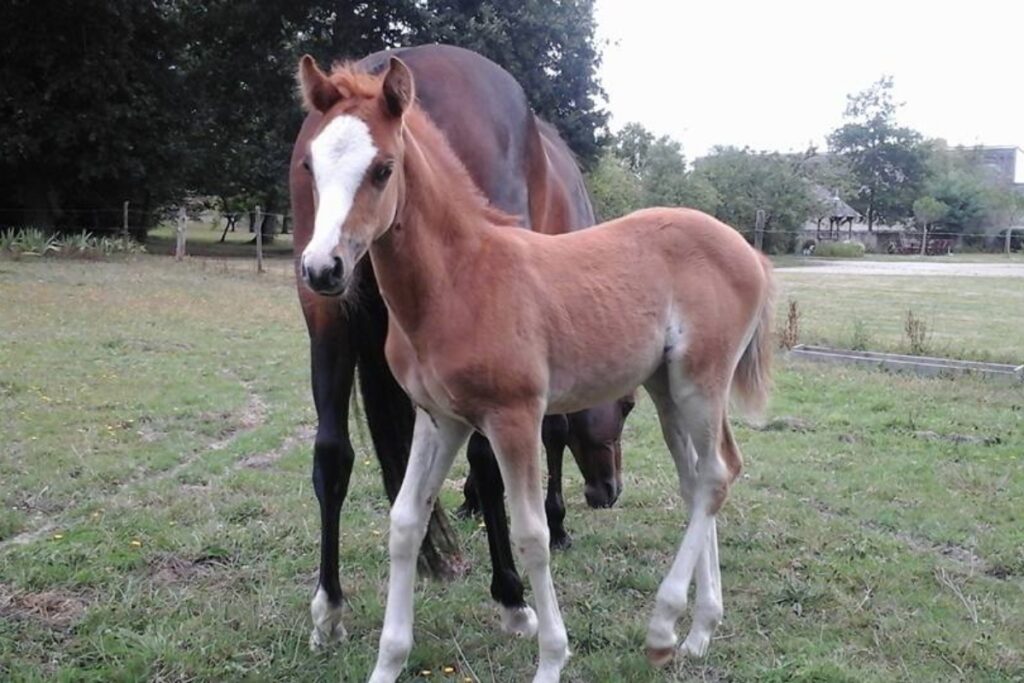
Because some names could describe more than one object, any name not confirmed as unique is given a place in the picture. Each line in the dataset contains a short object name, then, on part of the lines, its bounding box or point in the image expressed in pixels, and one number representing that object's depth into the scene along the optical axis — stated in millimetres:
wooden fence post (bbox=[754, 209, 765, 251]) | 13470
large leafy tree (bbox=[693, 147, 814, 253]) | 29359
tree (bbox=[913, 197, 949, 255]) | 50812
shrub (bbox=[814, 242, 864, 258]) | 35219
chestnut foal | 2369
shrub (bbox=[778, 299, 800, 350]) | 9828
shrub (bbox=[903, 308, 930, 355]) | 9312
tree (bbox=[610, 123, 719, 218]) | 27594
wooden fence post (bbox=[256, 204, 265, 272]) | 17250
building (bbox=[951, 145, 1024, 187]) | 74938
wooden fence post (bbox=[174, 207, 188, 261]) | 18750
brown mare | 3189
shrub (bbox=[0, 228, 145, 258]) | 16516
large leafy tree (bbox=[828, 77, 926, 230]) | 55344
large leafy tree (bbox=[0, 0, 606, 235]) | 18609
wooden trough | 8312
